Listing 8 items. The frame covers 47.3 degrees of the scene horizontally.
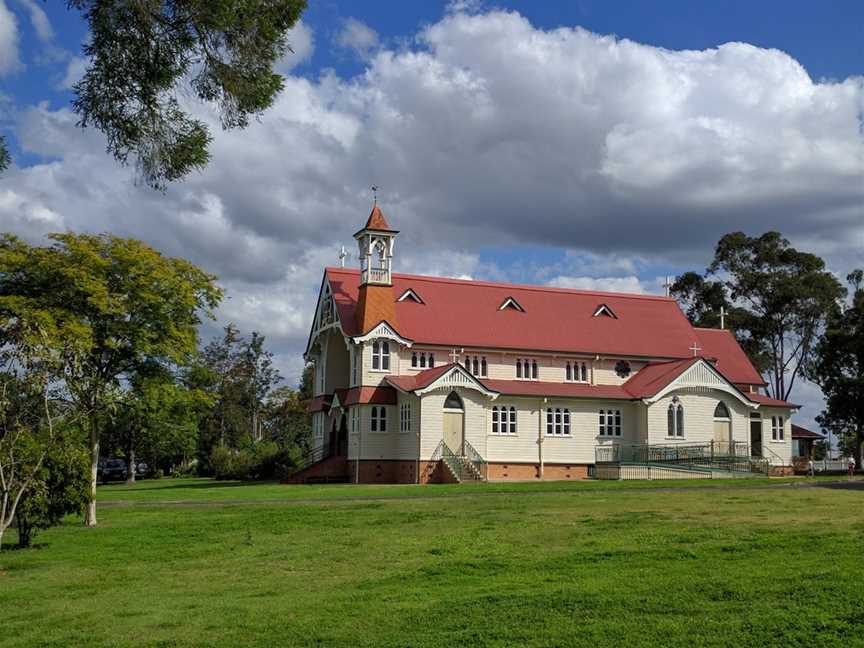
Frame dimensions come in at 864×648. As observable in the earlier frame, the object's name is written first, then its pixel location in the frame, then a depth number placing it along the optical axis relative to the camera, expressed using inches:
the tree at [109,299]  1096.2
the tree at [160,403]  1125.7
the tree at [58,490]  825.5
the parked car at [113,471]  2709.2
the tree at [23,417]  727.7
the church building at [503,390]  1872.5
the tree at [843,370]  2439.7
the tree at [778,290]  2815.0
